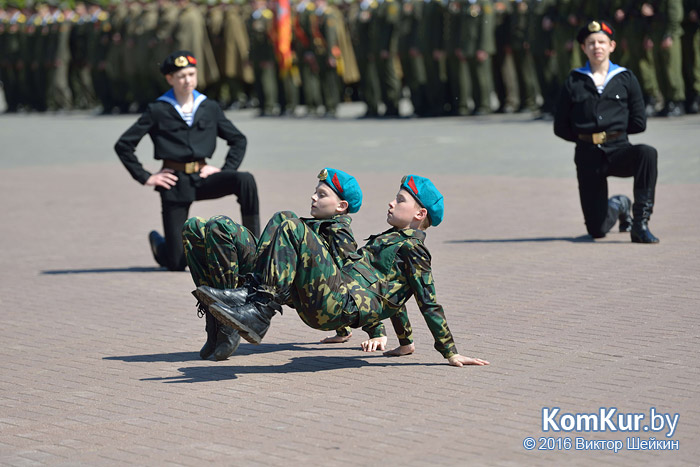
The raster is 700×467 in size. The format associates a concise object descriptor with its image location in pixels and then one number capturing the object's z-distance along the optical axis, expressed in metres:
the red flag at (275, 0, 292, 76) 46.21
